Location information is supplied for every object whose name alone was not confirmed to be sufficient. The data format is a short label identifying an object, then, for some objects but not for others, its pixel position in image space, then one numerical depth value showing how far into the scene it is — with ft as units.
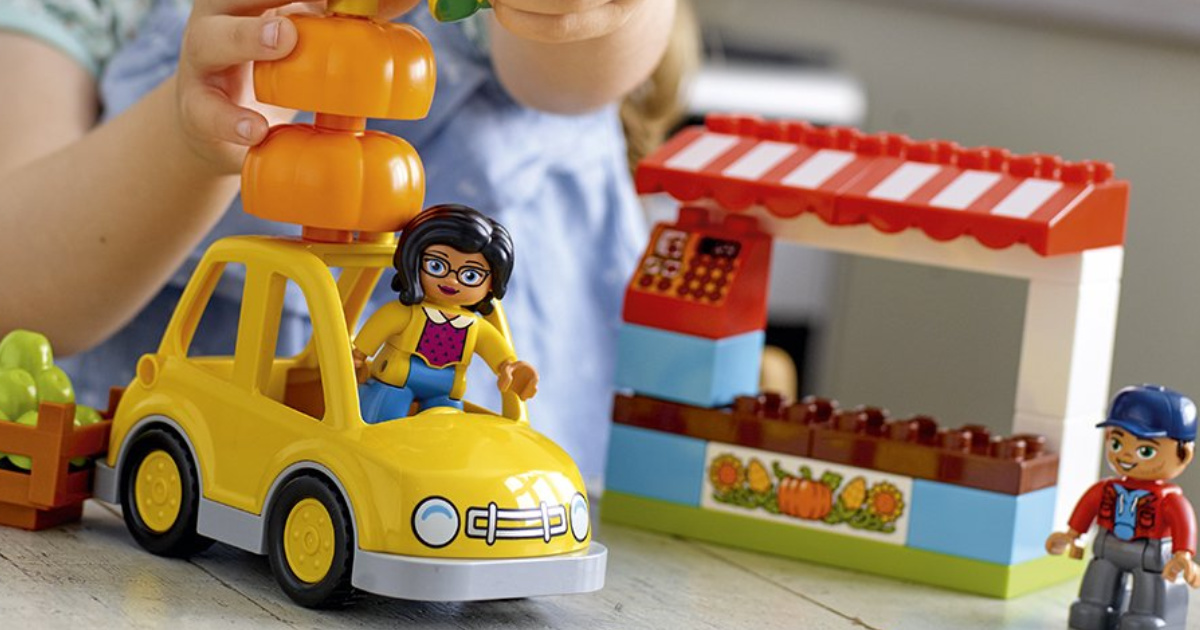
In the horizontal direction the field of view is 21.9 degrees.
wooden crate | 2.65
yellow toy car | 2.46
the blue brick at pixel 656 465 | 2.91
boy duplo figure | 2.63
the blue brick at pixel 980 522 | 2.78
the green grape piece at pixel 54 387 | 2.69
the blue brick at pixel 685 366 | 2.91
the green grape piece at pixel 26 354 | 2.71
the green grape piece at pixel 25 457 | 2.67
